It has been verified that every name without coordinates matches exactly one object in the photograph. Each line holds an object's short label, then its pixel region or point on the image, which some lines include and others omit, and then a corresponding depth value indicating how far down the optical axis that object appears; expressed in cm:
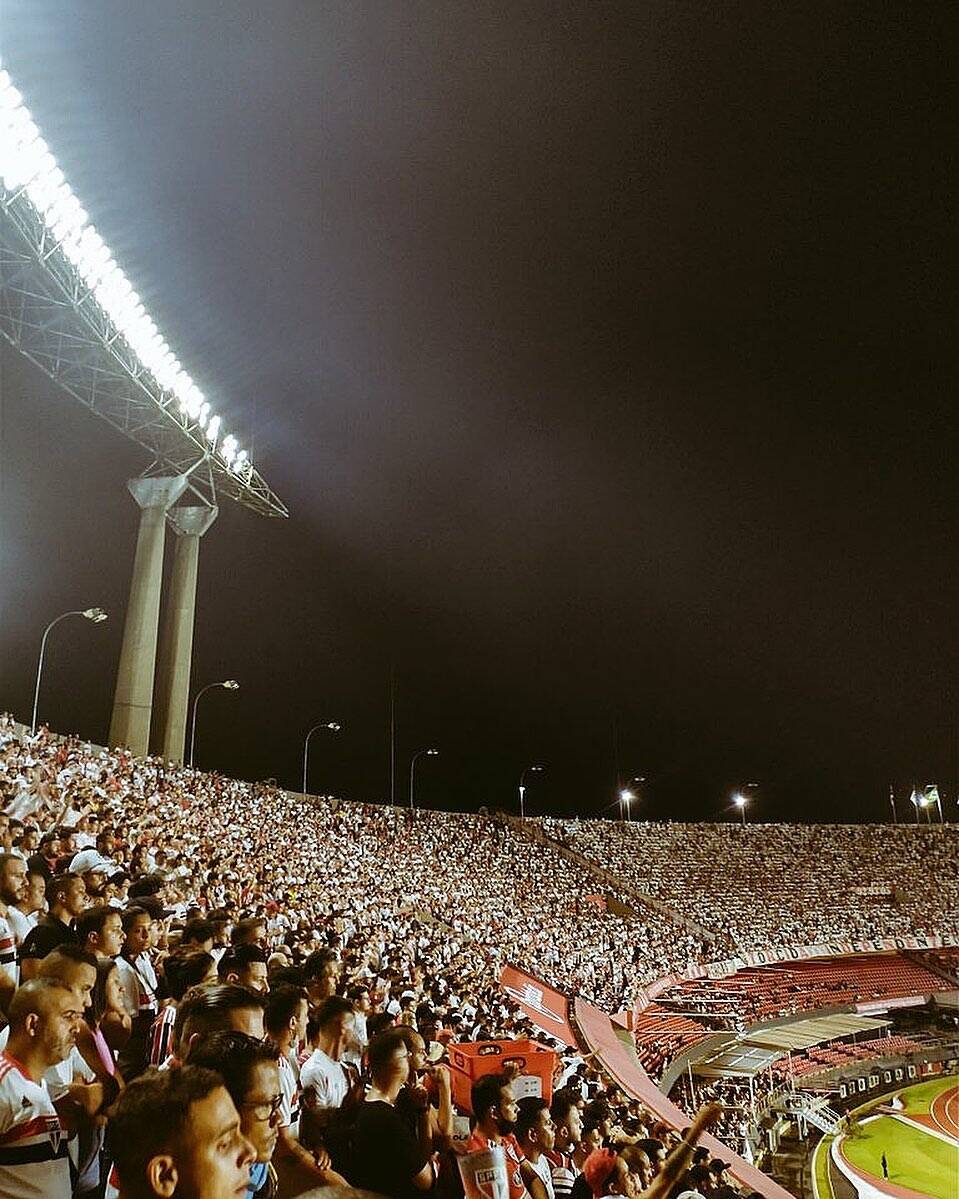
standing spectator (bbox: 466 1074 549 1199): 407
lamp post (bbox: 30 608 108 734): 2030
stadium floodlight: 1781
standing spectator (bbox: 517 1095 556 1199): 434
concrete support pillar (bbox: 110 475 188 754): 2744
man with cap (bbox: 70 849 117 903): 674
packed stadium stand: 875
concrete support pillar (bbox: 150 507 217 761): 2978
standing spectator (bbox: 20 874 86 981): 466
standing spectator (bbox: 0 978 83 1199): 278
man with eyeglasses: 241
